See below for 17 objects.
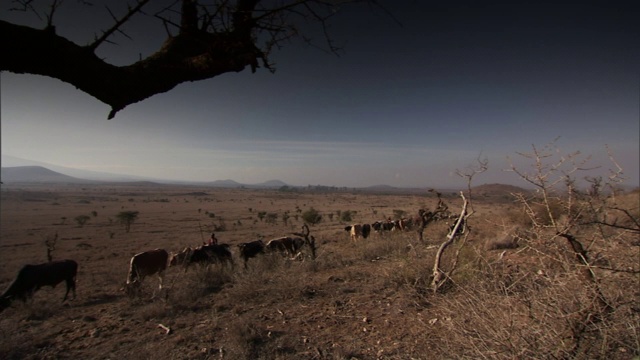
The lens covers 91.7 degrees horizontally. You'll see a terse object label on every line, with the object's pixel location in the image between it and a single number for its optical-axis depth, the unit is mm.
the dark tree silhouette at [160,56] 1856
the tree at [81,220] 33469
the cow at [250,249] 11125
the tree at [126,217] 30688
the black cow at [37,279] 7719
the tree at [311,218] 31844
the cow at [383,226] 18652
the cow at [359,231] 17891
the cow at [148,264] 9484
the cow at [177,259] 10977
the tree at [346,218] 35422
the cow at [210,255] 10344
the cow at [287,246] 11897
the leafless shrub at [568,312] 2447
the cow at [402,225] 18316
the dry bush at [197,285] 6852
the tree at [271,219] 34869
